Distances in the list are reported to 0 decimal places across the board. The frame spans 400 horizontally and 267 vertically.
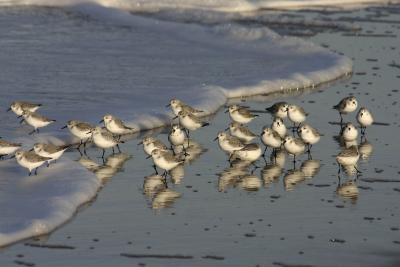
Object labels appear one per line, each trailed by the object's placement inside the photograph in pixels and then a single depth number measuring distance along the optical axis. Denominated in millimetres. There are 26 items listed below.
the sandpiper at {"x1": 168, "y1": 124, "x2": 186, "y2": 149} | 19703
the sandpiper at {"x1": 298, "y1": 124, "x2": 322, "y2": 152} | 19422
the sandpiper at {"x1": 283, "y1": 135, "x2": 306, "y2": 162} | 19094
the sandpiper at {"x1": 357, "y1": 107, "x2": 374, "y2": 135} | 20859
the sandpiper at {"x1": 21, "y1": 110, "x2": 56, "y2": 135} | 20078
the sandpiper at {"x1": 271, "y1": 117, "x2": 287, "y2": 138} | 20344
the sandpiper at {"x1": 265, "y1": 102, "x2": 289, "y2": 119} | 21619
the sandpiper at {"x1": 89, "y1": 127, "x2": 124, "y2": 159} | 19016
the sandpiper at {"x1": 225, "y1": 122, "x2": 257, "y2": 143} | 20062
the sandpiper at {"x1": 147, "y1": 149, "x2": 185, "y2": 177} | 17609
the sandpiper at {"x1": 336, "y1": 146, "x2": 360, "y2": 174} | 17844
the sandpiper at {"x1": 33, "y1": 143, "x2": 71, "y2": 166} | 17688
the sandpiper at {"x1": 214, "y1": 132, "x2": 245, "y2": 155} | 18812
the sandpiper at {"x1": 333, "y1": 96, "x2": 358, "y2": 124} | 21656
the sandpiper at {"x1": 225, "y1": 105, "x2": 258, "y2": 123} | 20938
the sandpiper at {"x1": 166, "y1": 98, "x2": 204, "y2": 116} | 21344
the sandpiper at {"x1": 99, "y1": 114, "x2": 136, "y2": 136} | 19875
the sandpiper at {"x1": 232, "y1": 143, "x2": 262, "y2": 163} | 18641
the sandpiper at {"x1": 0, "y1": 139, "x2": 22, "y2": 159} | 18062
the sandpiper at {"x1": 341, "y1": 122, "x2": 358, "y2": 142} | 20078
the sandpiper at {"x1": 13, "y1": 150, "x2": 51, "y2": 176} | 17172
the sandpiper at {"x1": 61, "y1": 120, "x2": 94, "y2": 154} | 19391
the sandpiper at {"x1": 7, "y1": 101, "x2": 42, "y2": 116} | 20797
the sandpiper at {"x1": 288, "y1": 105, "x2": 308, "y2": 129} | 21203
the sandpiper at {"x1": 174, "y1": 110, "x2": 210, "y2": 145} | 20547
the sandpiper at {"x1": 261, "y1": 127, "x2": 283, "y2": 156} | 19438
